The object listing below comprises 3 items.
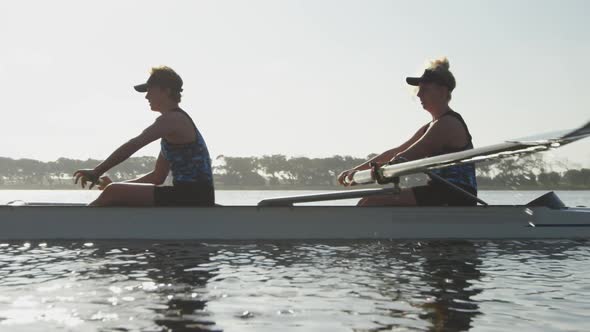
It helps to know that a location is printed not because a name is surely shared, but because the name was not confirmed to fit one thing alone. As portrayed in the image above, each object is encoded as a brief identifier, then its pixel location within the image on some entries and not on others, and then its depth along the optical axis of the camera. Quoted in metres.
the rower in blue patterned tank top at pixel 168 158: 10.57
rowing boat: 11.08
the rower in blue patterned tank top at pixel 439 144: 10.95
